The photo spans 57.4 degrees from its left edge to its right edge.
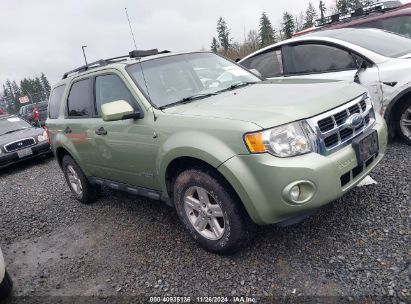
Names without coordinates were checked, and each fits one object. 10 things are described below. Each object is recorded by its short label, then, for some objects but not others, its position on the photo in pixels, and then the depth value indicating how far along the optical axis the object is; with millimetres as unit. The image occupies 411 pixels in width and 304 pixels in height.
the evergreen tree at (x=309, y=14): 53125
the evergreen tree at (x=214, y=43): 66800
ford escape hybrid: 2721
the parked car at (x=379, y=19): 6914
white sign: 41094
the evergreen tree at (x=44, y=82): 103750
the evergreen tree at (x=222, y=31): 70019
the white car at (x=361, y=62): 4723
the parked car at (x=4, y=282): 3143
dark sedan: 8781
